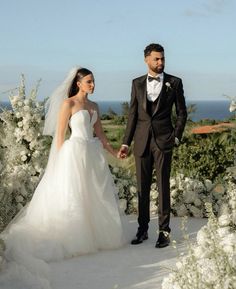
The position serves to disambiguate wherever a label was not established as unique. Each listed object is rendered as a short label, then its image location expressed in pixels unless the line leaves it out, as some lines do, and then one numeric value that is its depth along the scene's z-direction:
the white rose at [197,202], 9.87
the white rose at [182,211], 9.85
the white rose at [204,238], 4.57
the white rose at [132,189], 10.27
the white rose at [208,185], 10.25
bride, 7.34
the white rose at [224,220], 8.20
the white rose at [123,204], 10.08
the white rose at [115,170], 10.95
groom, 7.36
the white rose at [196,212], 9.81
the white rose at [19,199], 9.62
